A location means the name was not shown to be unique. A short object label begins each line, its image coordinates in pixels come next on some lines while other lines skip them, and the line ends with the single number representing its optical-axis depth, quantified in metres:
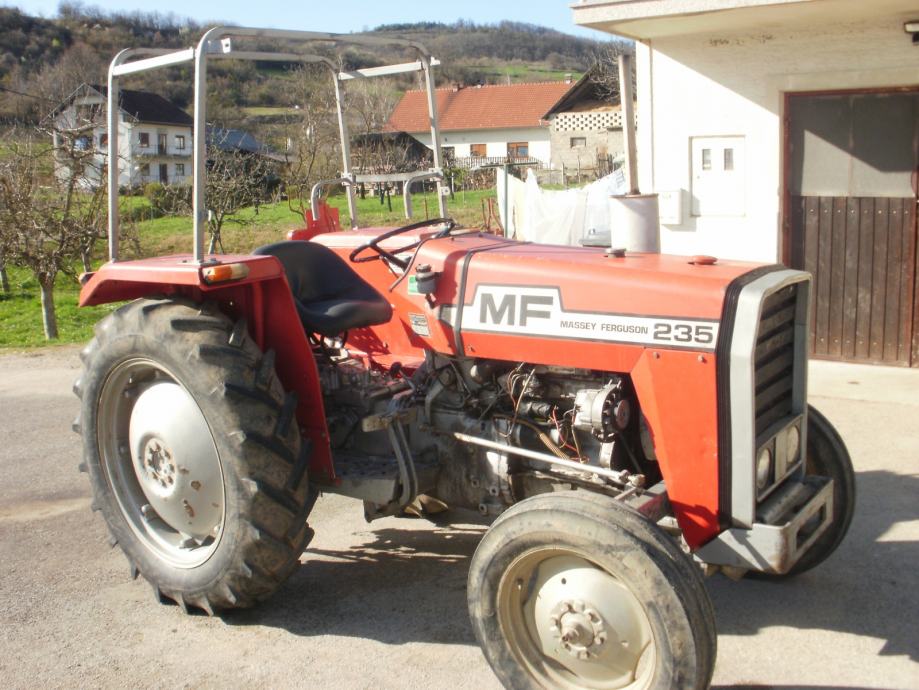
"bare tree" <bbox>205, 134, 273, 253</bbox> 16.06
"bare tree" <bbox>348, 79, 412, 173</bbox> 24.62
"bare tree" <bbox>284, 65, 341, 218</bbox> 23.42
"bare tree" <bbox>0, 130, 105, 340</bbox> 12.69
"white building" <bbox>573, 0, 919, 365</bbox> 7.50
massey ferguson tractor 3.22
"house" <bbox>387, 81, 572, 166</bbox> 60.56
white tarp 11.87
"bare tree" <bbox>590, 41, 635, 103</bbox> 30.39
